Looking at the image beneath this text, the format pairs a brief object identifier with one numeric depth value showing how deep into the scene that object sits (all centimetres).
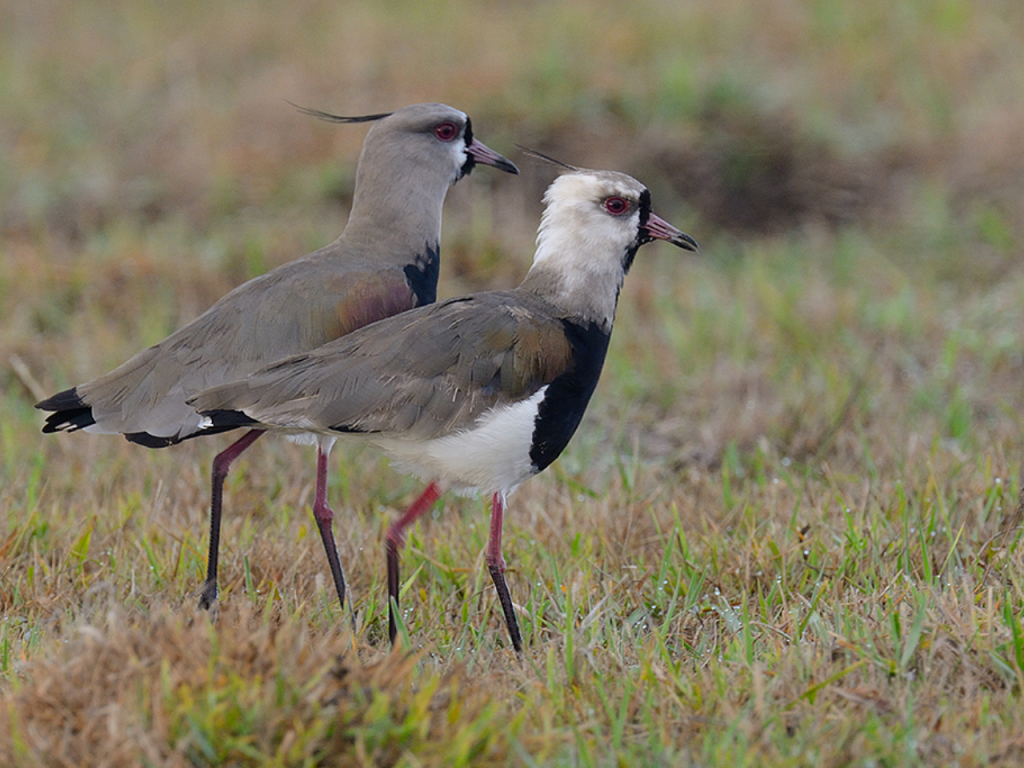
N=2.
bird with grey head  680
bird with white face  625
